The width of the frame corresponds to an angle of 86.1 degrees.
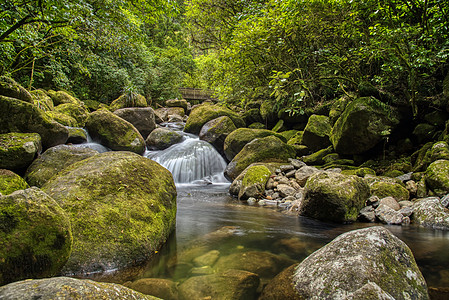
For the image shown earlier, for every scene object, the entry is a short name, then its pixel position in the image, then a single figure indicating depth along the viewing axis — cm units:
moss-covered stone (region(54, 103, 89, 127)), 1166
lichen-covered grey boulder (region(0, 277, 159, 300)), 118
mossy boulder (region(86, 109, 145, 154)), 1105
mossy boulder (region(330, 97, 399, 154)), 752
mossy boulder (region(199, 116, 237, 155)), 1370
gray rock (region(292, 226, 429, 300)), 205
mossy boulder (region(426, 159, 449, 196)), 519
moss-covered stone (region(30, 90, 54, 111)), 1035
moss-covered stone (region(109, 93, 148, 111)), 1572
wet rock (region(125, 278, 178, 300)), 236
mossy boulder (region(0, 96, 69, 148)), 616
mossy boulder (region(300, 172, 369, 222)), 489
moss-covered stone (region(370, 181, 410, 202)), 565
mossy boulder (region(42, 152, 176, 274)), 268
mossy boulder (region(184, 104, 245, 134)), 1537
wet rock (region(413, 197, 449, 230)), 449
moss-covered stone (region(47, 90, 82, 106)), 1275
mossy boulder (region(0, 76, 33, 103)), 651
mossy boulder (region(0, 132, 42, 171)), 525
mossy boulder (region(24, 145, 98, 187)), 534
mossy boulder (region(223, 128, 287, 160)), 1128
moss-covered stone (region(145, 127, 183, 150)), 1403
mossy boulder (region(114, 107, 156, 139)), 1404
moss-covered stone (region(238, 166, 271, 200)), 762
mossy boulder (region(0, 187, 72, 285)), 182
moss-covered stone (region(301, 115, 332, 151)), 1030
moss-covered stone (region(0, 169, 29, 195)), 383
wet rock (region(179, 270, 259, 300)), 236
